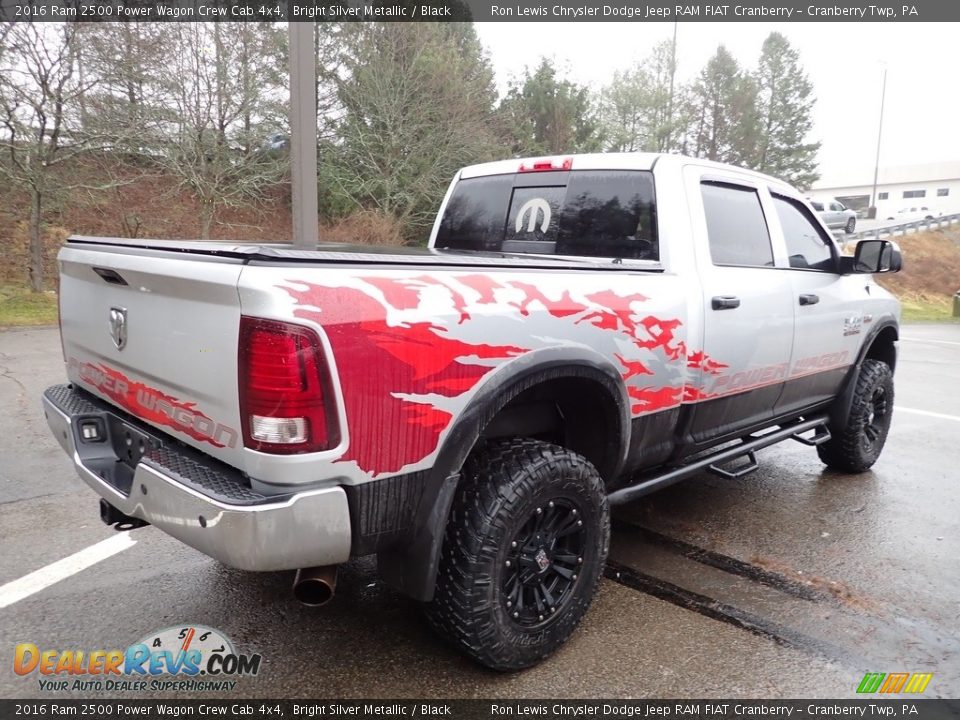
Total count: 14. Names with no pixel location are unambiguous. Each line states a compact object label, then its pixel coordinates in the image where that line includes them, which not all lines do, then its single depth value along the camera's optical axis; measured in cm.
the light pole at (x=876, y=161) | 5293
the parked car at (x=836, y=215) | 2948
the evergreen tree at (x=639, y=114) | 3148
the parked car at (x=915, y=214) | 5075
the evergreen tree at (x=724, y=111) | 4072
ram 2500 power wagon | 190
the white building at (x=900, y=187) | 6919
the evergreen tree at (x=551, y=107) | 2614
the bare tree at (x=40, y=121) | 1269
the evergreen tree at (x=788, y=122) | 4275
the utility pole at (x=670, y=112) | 2798
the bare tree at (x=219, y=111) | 1532
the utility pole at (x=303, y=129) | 455
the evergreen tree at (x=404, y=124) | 1978
